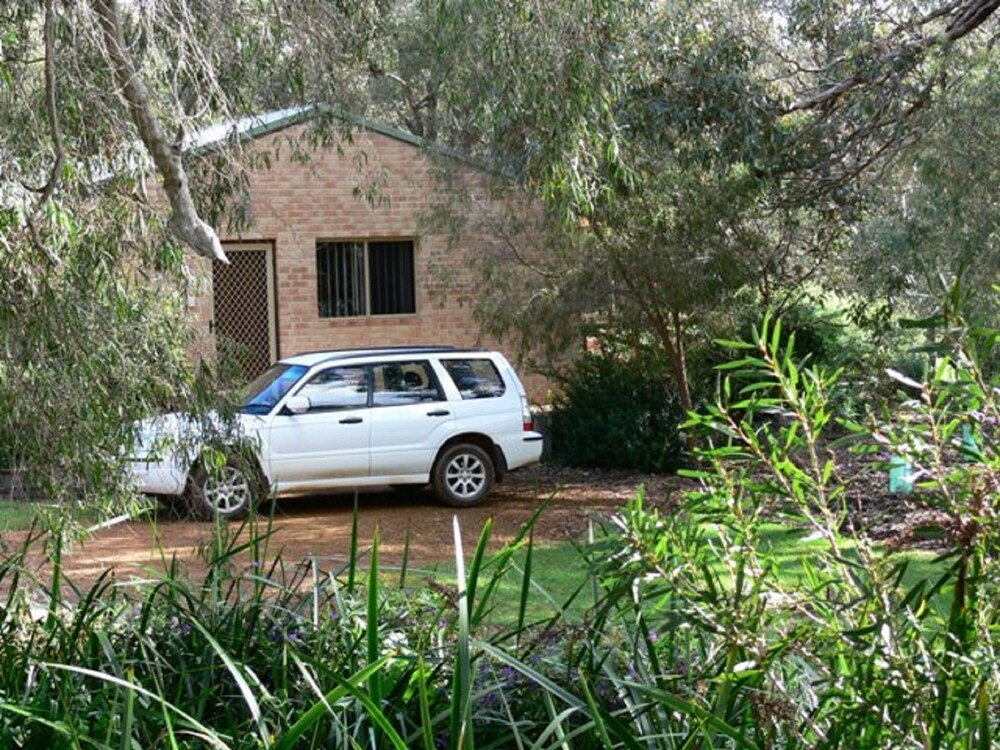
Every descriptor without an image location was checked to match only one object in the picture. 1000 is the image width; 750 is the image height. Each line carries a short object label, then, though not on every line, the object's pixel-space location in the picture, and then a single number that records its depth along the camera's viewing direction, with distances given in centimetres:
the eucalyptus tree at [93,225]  729
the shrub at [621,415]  2034
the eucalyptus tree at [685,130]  835
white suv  1678
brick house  2222
